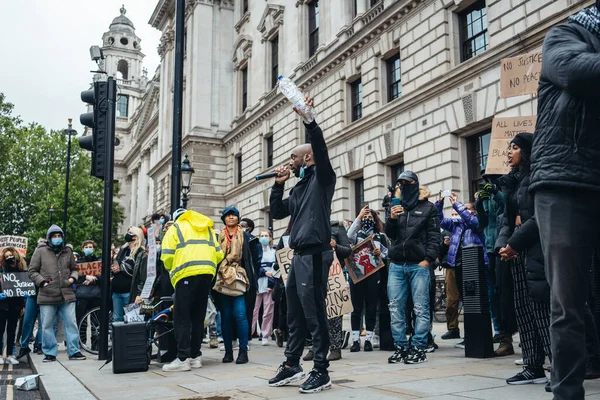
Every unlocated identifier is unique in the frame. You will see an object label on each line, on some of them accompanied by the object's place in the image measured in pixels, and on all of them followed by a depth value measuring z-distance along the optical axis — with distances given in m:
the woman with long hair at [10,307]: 9.80
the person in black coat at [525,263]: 4.61
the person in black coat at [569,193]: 2.89
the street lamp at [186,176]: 18.16
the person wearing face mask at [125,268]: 9.52
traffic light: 8.41
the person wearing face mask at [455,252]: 8.41
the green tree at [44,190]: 48.16
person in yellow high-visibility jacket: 6.86
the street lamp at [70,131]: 31.24
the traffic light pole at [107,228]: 8.23
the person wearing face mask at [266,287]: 10.66
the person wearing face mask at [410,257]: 6.77
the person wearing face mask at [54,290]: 8.91
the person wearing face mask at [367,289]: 8.35
